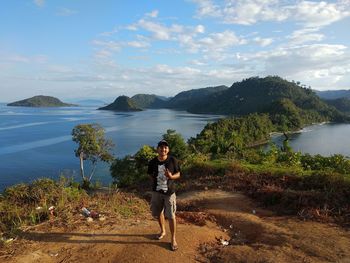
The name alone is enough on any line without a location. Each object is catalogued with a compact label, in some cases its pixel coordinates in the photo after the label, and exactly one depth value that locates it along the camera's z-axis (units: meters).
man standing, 5.47
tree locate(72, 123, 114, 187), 38.56
